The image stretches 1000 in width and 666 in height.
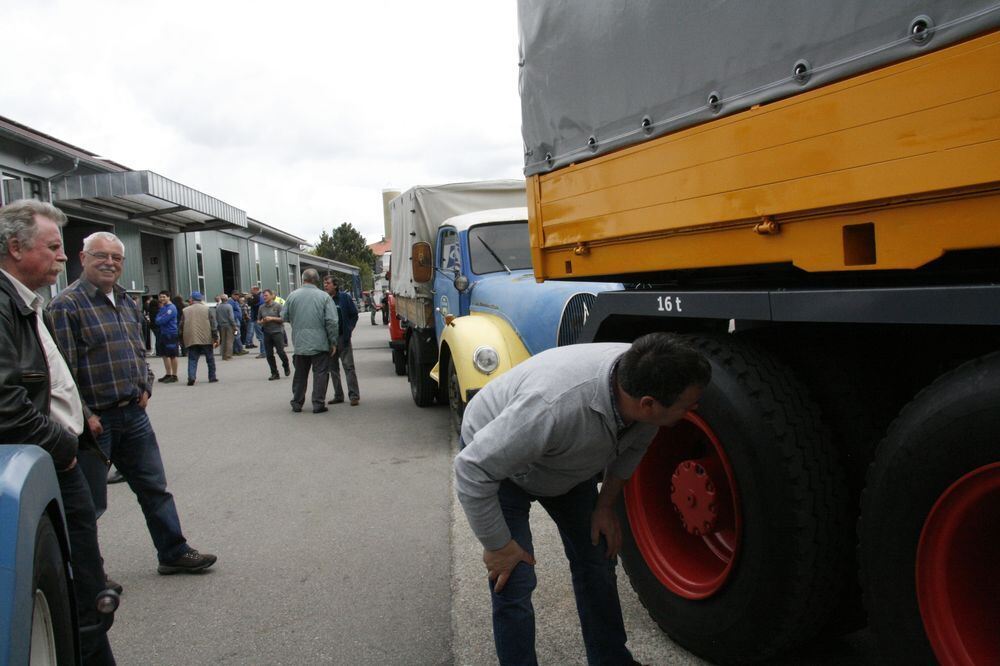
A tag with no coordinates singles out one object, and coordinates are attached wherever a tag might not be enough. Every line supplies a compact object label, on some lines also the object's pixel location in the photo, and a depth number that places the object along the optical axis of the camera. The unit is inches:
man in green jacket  405.1
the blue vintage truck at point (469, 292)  264.8
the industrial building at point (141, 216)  727.1
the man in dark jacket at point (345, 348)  442.9
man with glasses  164.1
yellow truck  81.1
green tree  4121.6
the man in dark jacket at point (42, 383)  108.2
